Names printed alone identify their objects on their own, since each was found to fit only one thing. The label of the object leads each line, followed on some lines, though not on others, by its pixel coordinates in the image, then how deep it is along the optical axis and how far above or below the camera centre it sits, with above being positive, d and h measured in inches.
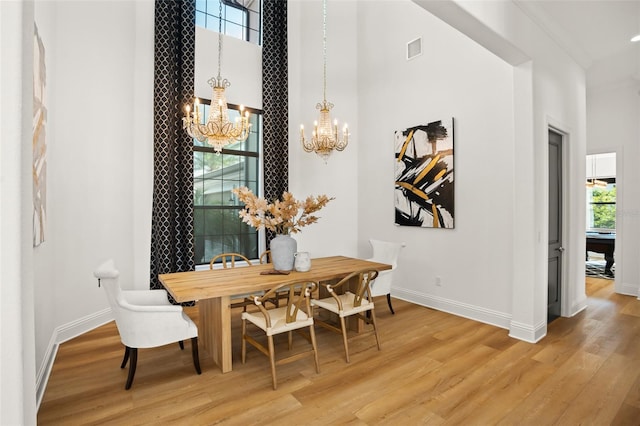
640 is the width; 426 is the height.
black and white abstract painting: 167.3 +19.2
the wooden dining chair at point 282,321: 101.0 -34.7
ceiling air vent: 180.7 +89.6
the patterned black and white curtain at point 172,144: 166.4 +34.7
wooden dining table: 105.0 -24.1
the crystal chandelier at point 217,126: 131.4 +34.1
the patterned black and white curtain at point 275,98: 203.5 +69.5
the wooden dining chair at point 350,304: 117.0 -34.5
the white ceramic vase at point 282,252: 130.0 -15.6
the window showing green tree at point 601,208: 345.4 +4.3
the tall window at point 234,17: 191.0 +115.2
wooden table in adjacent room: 237.1 -23.8
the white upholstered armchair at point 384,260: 154.7 -24.4
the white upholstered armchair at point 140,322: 92.7 -32.1
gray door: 156.0 -6.6
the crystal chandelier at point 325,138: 160.6 +35.5
